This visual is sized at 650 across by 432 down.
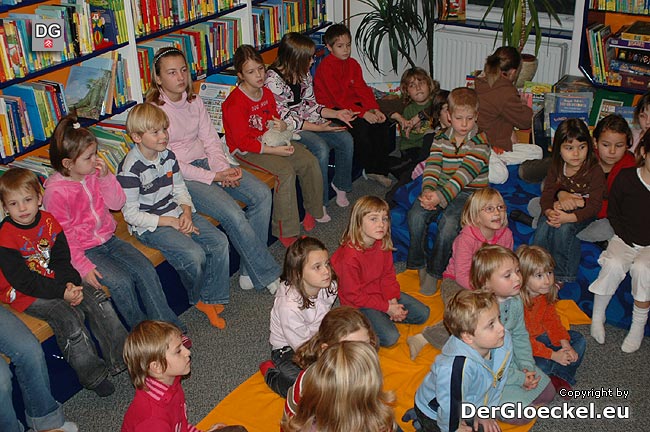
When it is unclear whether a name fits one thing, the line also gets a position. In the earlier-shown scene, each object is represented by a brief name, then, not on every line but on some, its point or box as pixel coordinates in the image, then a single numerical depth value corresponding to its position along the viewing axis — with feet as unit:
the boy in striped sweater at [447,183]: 12.56
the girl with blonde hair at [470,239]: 11.21
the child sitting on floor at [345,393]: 7.20
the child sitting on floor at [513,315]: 9.68
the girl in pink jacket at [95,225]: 10.66
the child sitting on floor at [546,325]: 10.07
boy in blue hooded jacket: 8.58
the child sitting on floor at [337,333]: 8.27
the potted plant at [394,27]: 18.17
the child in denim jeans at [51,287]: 9.80
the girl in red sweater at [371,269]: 10.74
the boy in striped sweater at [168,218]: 11.50
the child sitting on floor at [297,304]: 9.91
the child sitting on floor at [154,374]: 8.23
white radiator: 18.49
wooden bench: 9.95
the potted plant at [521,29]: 16.69
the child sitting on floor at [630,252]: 11.05
